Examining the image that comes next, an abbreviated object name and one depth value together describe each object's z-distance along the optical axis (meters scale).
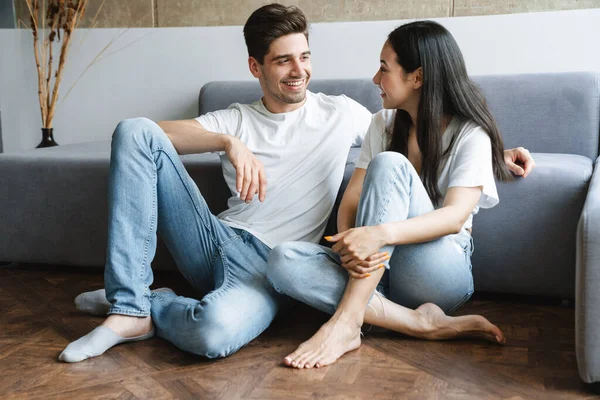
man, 1.81
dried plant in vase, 3.53
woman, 1.71
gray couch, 2.11
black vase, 3.55
